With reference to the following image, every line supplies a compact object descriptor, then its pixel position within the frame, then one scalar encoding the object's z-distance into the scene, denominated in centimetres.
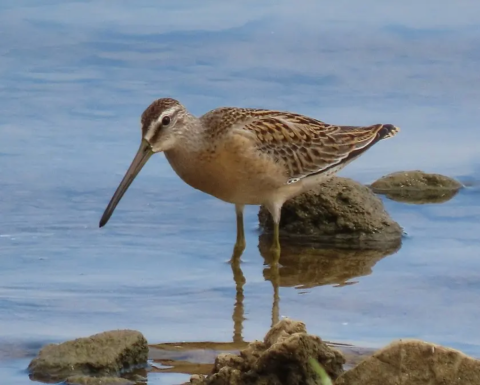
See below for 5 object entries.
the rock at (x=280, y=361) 1152
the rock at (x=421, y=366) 1098
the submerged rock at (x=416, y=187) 2105
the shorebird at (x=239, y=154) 1761
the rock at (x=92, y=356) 1325
